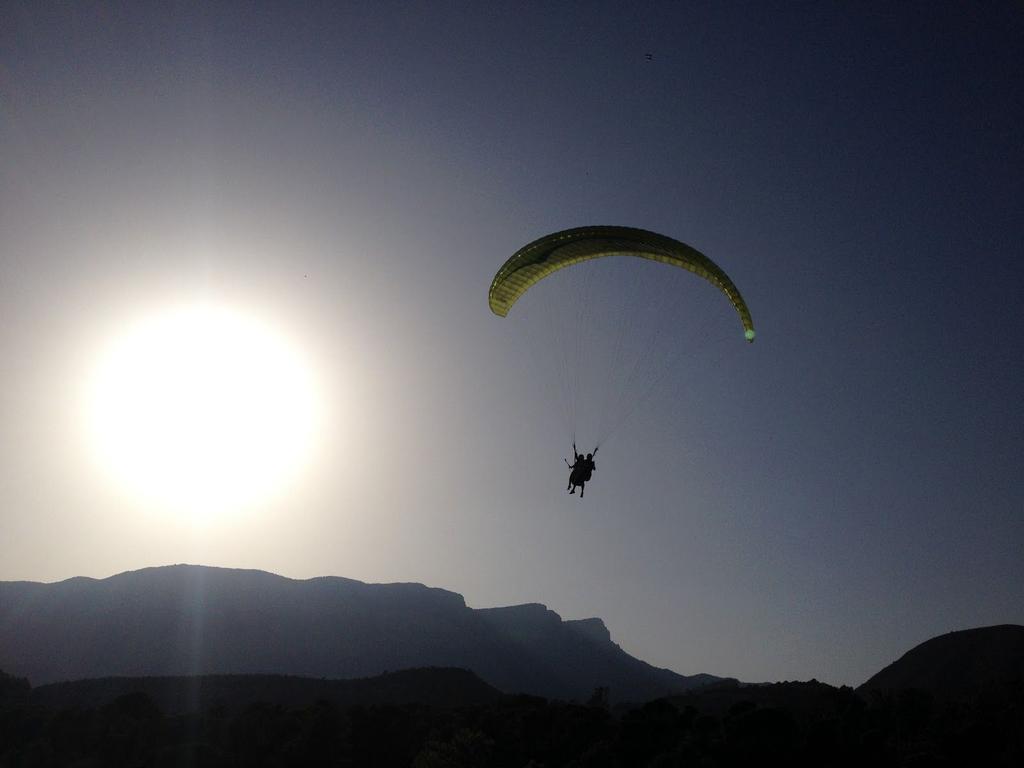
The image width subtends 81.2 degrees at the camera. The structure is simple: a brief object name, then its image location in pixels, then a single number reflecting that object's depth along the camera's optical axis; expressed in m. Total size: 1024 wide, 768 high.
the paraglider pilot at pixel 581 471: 24.59
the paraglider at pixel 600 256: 24.28
